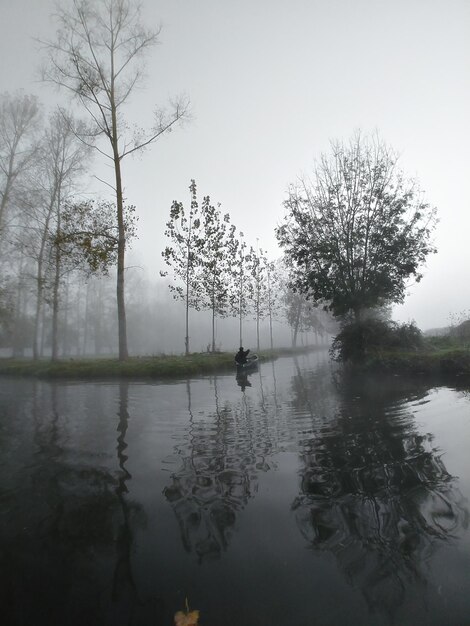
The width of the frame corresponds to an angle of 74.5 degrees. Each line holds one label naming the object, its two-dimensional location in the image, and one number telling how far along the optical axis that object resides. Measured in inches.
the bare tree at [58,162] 949.2
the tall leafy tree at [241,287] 1227.9
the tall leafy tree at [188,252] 960.9
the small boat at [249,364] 735.7
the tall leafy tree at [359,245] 682.2
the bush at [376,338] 631.2
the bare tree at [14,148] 924.6
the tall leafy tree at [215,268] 993.5
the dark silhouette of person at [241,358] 733.3
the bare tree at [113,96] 648.4
